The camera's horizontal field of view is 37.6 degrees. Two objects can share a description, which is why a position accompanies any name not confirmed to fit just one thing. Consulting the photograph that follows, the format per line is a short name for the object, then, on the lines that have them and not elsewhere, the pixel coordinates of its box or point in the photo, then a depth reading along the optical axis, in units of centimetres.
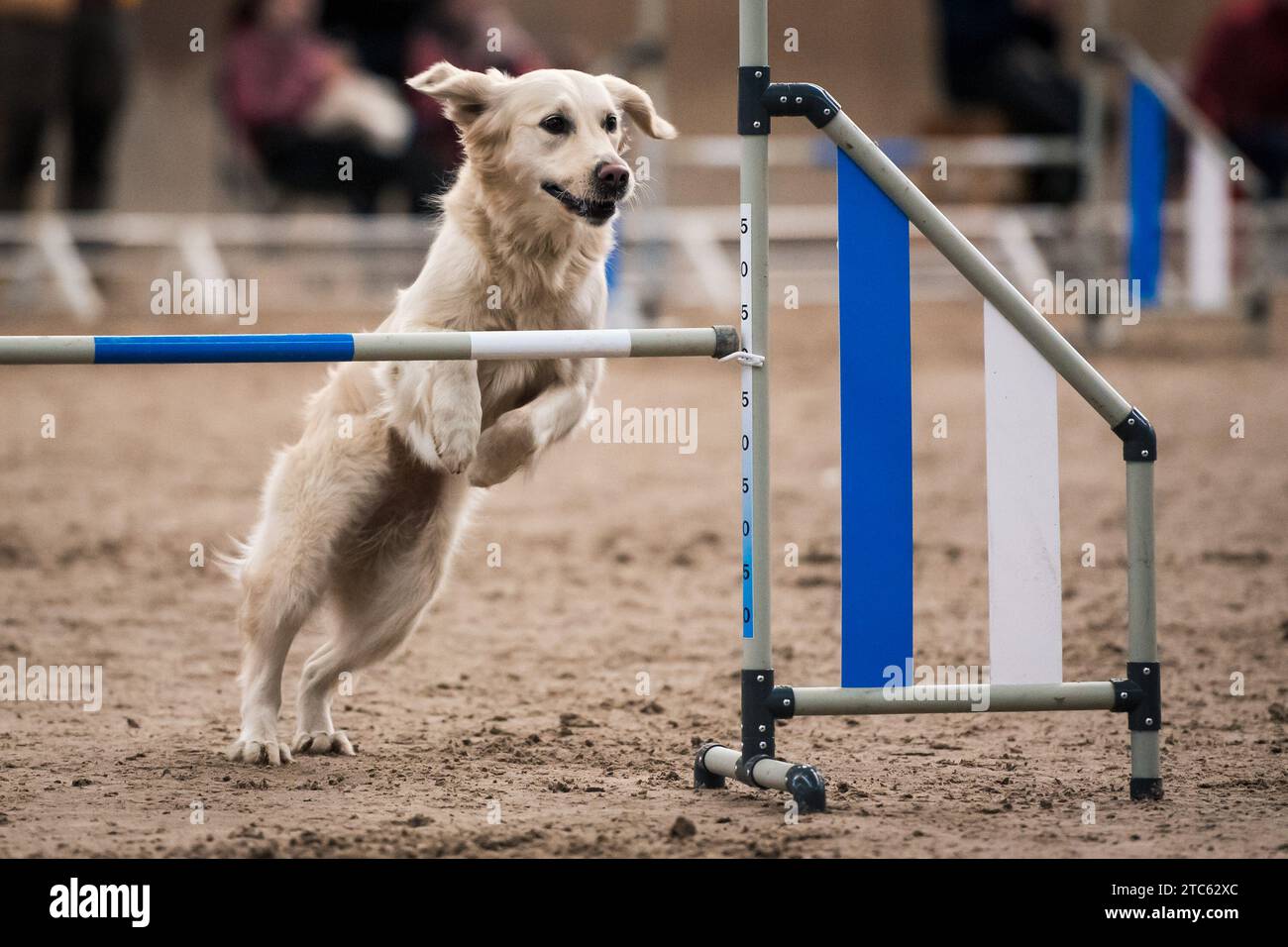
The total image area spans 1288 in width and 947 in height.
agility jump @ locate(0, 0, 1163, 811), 411
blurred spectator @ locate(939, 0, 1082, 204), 1373
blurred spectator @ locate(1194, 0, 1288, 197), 1412
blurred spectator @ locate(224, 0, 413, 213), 1271
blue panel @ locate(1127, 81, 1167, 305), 1149
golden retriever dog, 451
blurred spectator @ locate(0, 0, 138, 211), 1295
